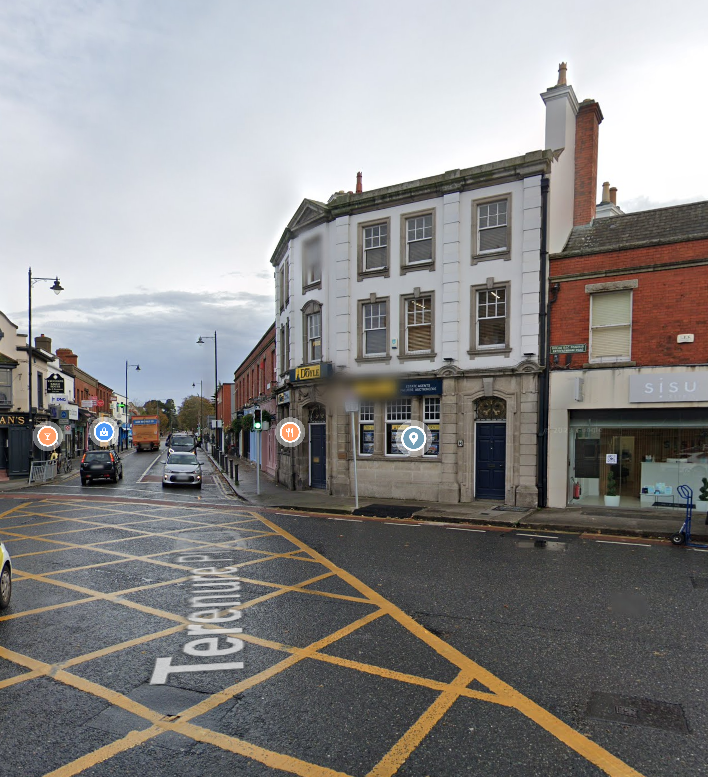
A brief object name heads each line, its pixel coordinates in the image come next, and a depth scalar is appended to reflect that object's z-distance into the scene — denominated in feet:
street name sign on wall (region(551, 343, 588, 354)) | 54.29
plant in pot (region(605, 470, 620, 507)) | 53.52
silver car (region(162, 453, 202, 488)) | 80.89
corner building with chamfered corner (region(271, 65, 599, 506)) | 56.59
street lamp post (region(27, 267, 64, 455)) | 90.02
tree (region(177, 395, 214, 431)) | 387.96
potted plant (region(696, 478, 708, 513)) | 49.75
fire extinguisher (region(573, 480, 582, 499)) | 55.21
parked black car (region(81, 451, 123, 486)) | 87.51
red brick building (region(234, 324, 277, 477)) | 100.68
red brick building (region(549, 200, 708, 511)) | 50.24
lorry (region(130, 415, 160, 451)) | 204.03
